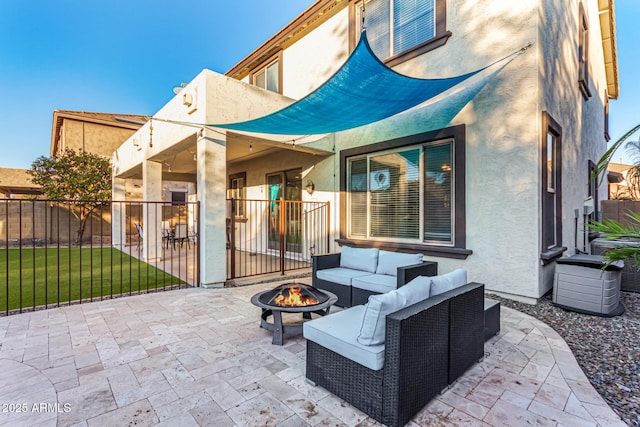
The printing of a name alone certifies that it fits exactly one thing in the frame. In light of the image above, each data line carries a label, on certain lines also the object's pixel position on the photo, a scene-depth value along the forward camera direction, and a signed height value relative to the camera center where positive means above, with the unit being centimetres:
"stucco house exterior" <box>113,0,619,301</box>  482 +152
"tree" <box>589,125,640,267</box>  261 -18
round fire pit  325 -99
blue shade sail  374 +171
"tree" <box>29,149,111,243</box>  1241 +155
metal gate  733 -61
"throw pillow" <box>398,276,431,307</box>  239 -64
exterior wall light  828 +75
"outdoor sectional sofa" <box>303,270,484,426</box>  202 -101
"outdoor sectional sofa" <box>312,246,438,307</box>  415 -92
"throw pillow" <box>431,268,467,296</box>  271 -65
